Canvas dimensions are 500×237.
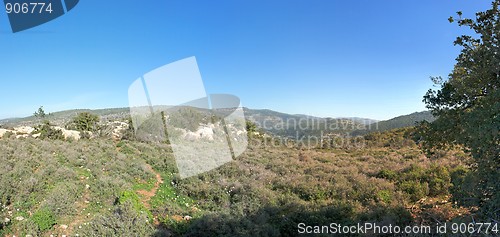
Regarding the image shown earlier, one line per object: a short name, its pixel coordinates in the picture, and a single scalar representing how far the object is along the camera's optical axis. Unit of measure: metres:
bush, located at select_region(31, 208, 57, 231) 8.04
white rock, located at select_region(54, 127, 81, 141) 24.19
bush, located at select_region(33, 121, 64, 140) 22.70
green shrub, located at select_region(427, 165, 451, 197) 11.29
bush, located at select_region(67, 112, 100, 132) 31.16
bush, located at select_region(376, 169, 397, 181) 13.72
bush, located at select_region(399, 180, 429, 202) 10.85
